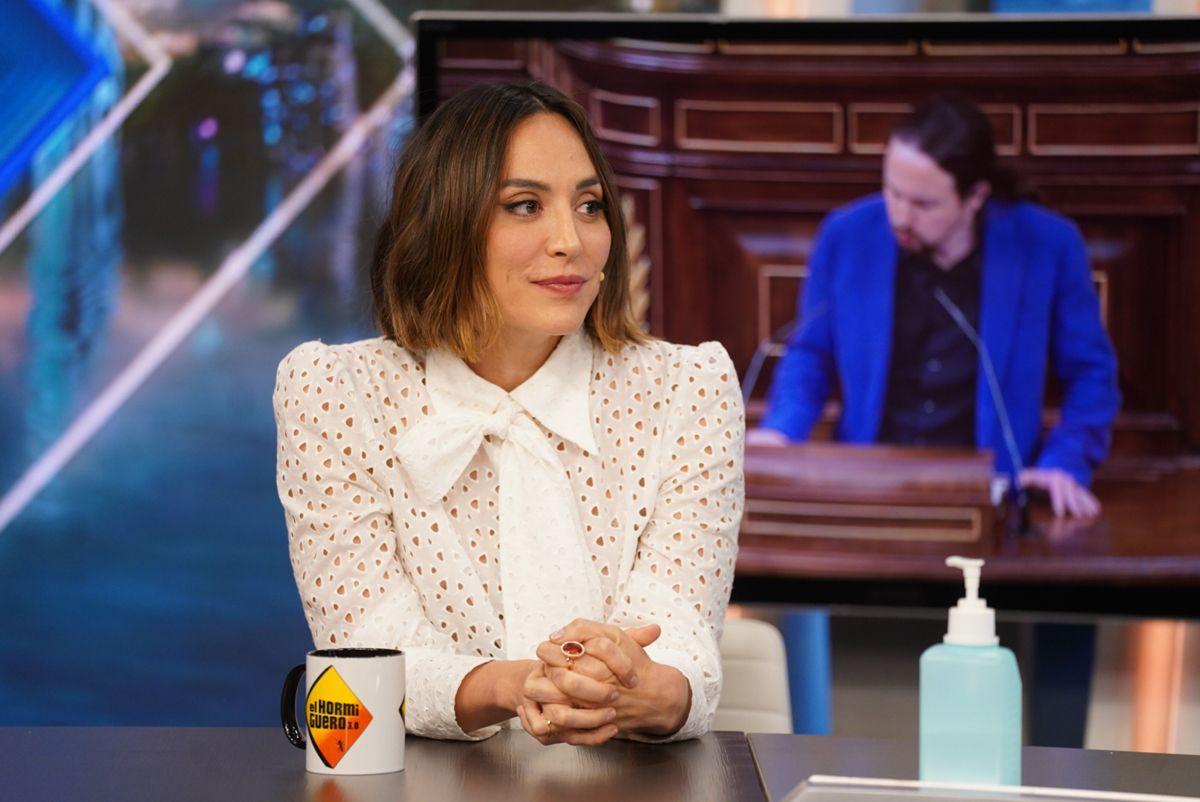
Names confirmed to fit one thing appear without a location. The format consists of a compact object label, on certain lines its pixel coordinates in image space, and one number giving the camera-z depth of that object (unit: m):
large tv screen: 5.22
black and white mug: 3.18
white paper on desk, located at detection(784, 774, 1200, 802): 3.09
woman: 3.52
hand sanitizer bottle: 3.06
